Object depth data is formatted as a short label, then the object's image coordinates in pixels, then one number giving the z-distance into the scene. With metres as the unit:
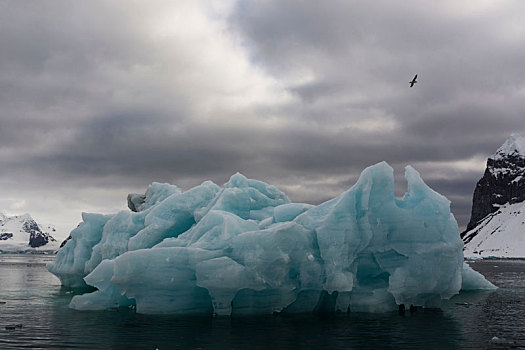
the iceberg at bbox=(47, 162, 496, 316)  23.47
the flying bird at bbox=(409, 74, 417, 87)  33.81
